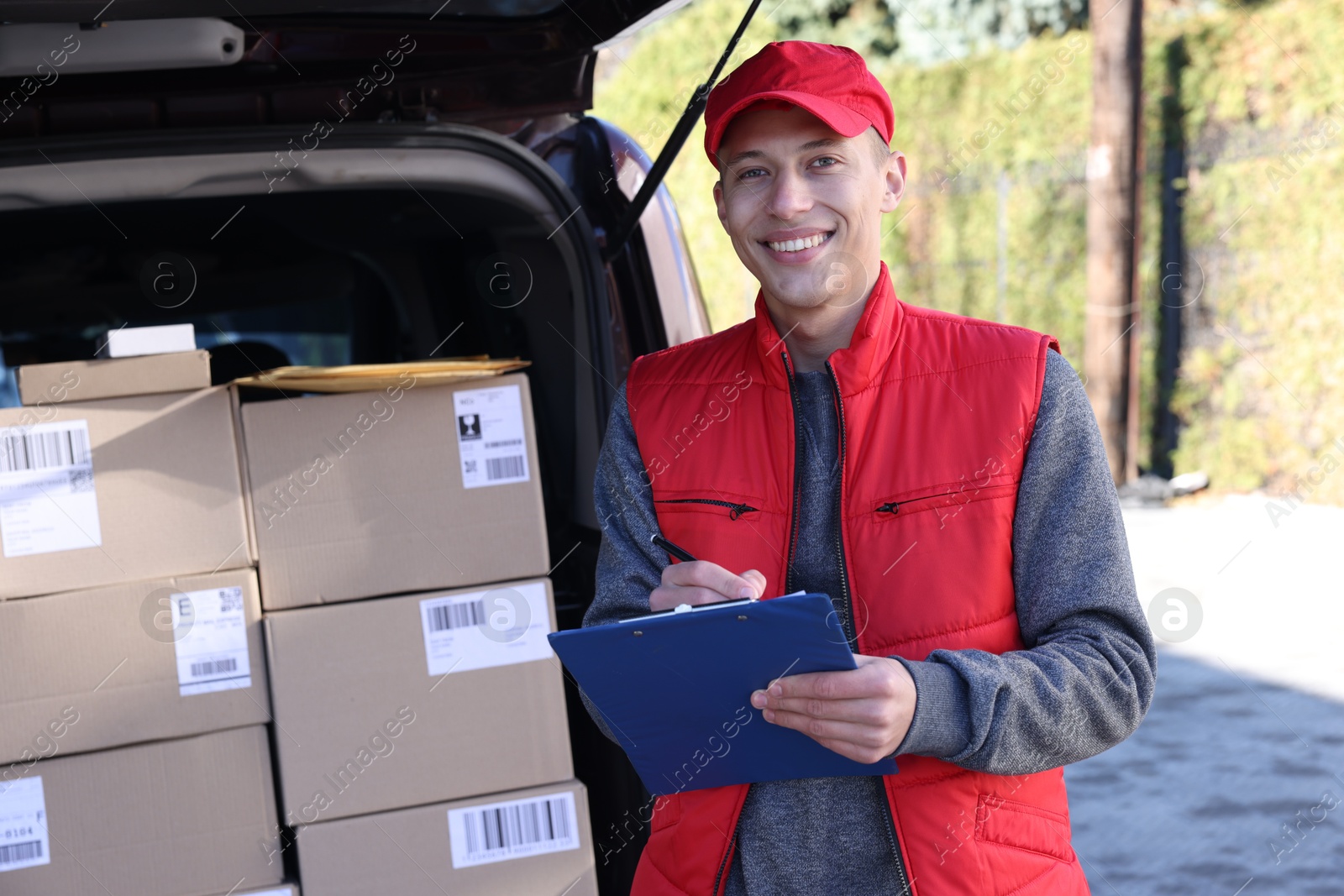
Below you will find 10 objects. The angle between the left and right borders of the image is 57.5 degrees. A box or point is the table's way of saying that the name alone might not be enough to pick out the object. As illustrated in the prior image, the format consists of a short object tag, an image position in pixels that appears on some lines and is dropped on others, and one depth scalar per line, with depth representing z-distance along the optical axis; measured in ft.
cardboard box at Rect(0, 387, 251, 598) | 6.45
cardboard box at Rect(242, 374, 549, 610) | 6.69
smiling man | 4.53
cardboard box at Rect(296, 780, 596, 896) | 6.59
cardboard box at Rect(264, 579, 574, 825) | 6.59
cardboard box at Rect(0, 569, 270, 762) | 6.37
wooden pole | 25.80
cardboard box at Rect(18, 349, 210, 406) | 6.52
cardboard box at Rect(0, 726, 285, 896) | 6.34
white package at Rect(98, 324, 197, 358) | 6.68
